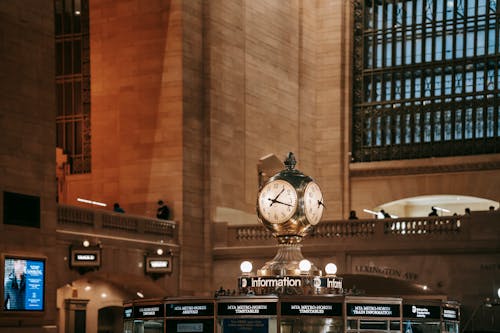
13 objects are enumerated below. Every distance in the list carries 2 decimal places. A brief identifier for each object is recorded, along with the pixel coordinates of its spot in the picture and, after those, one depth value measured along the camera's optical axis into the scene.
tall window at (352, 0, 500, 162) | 42.72
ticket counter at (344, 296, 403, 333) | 15.36
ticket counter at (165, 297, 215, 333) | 16.03
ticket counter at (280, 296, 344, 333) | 15.40
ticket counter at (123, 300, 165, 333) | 16.69
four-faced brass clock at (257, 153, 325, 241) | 17.11
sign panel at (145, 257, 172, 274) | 34.16
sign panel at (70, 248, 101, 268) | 30.27
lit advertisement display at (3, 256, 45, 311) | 26.39
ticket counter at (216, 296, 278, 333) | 15.59
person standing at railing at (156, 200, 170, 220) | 35.72
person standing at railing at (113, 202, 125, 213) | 34.59
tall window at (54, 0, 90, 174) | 39.34
